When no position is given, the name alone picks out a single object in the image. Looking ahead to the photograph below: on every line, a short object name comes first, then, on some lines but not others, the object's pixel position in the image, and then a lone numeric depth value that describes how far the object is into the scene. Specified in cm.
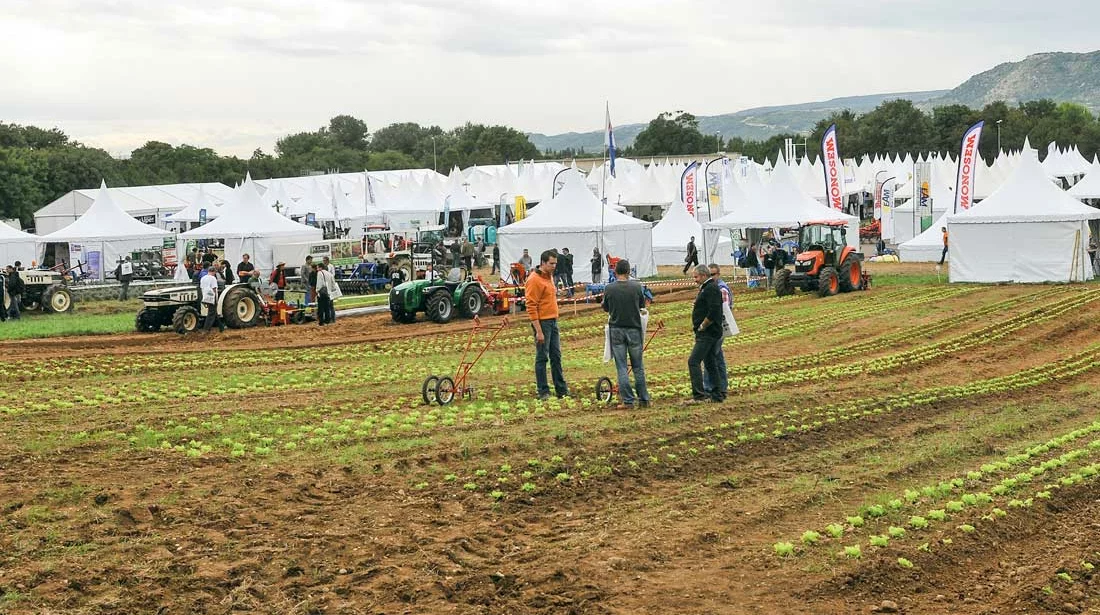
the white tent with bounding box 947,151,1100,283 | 3180
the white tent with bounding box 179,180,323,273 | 3909
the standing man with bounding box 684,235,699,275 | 3816
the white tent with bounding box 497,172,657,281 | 3791
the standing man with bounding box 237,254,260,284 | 2800
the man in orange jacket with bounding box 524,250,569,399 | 1392
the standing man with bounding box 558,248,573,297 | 3325
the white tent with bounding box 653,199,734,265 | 4506
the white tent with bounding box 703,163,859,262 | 3519
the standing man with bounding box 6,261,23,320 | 2914
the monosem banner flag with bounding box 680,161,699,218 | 4878
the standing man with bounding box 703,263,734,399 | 1409
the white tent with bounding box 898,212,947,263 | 4294
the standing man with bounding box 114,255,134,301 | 3628
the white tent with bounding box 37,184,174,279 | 4216
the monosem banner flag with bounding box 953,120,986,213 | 3769
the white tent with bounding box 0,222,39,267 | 4431
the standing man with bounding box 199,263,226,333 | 2478
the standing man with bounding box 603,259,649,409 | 1334
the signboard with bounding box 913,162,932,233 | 5378
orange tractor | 3084
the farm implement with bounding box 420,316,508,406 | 1431
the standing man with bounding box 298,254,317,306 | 2772
